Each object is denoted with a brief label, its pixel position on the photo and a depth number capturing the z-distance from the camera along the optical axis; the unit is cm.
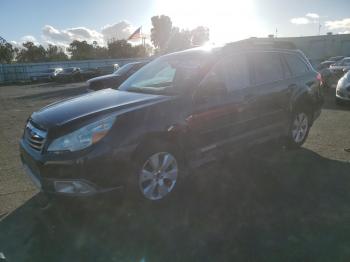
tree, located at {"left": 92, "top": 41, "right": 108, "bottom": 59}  7774
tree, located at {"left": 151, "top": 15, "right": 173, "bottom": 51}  8625
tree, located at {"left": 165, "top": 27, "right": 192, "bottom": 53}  7619
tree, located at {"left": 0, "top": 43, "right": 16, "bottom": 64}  5819
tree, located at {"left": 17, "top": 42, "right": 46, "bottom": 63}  7706
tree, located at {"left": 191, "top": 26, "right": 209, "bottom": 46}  8169
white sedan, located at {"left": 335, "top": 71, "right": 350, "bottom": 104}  998
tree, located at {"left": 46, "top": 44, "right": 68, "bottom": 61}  7671
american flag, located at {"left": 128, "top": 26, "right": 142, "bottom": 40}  2938
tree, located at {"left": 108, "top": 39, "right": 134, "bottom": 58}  7362
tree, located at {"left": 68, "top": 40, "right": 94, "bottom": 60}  8112
